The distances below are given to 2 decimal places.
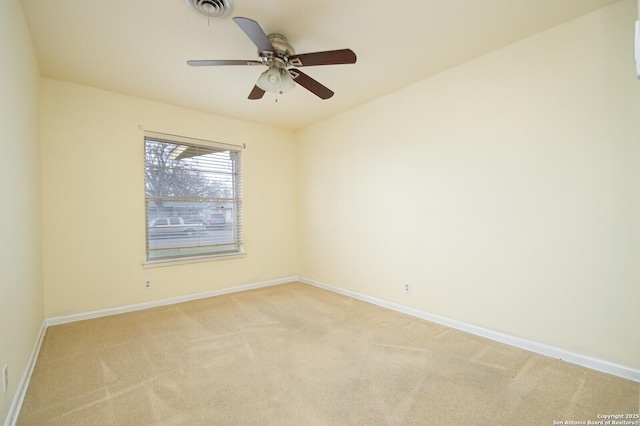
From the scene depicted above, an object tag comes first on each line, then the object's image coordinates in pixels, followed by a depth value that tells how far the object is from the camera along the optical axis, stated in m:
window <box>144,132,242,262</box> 3.76
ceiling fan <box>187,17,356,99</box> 1.97
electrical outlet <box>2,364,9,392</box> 1.50
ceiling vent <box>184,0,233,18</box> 1.95
